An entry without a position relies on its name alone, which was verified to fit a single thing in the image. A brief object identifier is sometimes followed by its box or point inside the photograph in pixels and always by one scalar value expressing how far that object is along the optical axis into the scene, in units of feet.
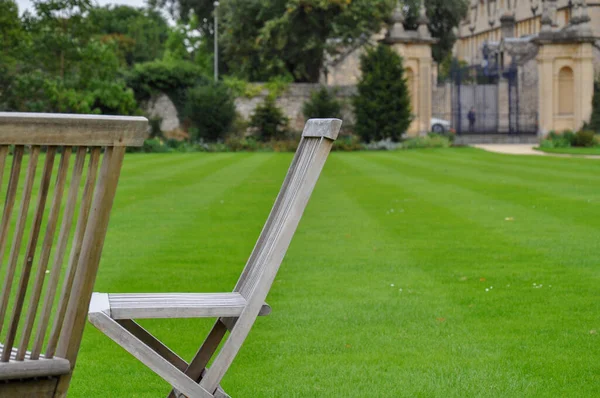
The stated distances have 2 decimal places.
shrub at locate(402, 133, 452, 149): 138.10
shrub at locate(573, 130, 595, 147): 132.26
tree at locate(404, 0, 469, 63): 187.62
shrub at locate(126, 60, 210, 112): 156.66
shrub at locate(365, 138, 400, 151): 137.80
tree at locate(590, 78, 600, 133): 146.92
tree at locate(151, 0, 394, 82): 157.89
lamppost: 176.25
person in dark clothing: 165.78
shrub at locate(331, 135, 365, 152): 136.77
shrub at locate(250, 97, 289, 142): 150.92
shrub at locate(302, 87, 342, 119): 151.94
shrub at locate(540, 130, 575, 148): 131.54
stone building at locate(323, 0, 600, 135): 148.77
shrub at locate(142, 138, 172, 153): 136.86
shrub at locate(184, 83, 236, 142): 148.97
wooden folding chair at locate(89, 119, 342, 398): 12.23
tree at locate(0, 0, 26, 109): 114.73
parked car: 169.58
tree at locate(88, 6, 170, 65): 249.55
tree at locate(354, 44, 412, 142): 140.36
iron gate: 171.73
